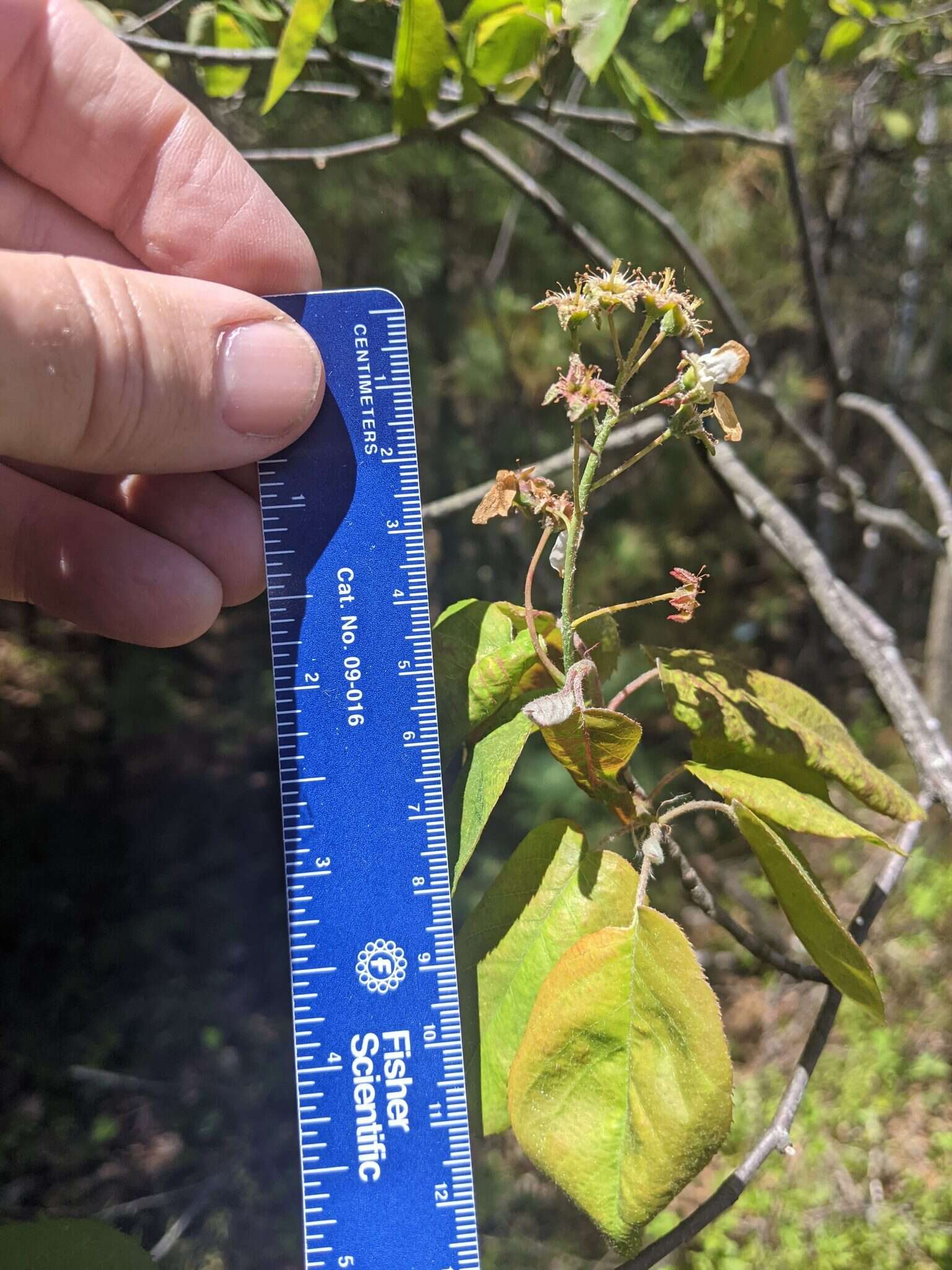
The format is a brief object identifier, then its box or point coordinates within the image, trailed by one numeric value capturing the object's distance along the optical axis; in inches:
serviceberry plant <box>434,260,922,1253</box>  4.0
